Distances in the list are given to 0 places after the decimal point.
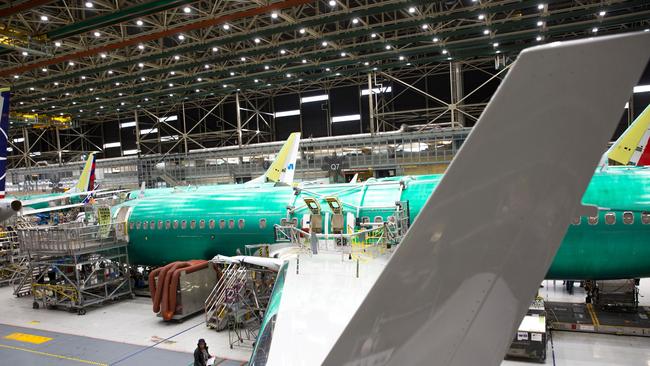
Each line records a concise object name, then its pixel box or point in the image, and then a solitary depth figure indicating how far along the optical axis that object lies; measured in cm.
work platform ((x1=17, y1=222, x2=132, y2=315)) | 1891
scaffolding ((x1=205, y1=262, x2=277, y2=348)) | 1480
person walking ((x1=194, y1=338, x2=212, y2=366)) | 1096
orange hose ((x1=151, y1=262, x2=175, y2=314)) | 1686
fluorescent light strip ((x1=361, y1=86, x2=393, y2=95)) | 4706
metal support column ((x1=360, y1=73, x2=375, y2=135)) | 4031
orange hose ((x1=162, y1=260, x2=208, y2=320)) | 1648
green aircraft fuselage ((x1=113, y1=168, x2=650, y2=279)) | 1231
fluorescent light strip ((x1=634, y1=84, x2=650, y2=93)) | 3831
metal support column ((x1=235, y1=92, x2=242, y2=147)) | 4780
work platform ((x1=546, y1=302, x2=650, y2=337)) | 1309
